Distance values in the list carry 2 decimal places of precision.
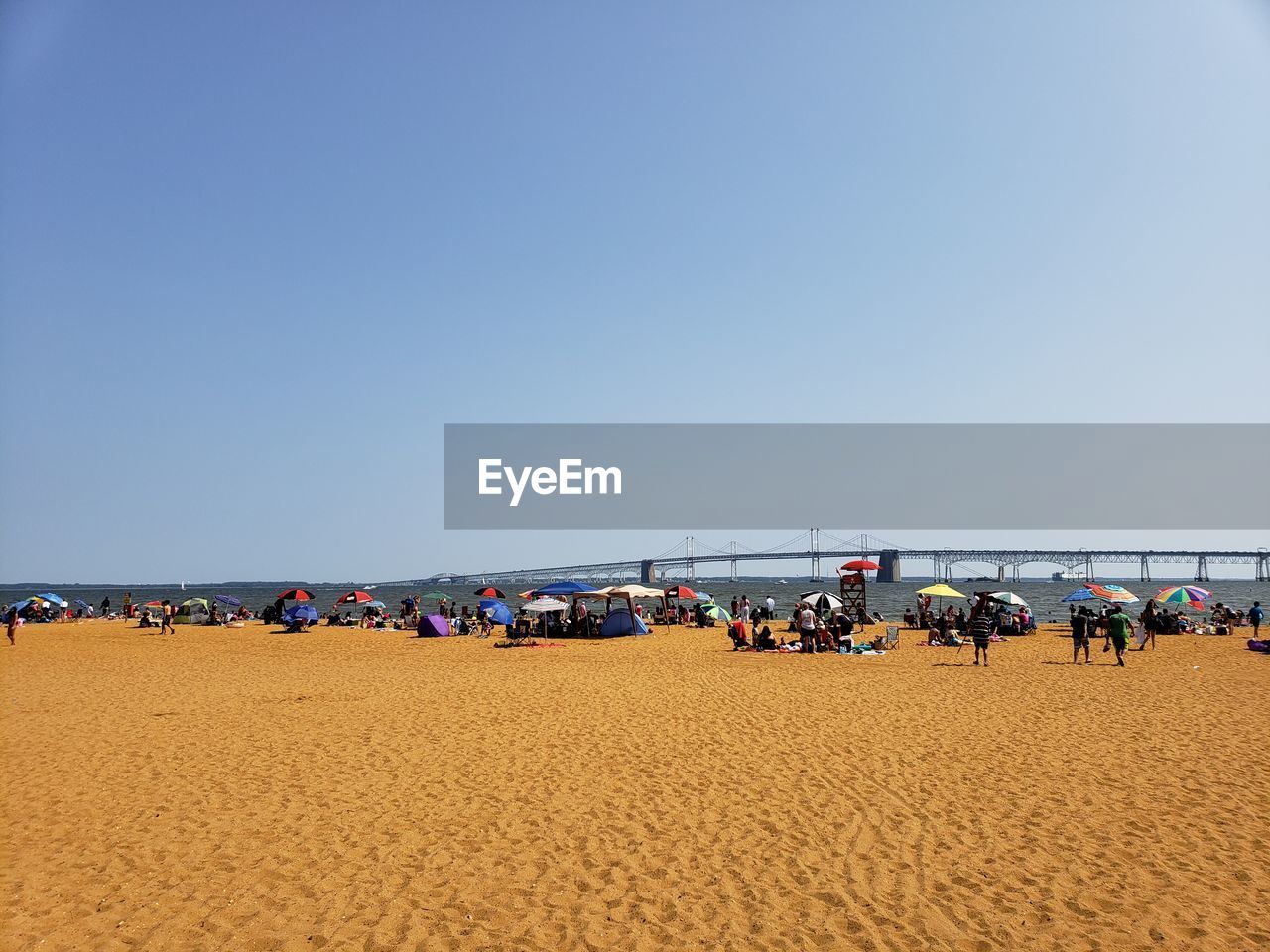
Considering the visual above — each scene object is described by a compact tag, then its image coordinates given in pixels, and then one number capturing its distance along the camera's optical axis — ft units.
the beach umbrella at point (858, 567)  91.35
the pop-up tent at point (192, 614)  120.57
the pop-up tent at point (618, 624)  91.76
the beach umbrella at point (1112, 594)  88.38
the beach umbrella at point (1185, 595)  88.33
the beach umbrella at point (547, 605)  82.64
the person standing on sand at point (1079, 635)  61.00
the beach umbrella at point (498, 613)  100.91
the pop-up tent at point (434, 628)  97.71
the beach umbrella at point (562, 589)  91.97
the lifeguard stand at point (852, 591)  97.10
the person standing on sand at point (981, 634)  62.64
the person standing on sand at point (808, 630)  73.56
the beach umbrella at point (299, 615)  106.32
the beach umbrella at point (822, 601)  93.27
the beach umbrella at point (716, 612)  110.32
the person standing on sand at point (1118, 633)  60.22
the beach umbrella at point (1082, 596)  92.61
